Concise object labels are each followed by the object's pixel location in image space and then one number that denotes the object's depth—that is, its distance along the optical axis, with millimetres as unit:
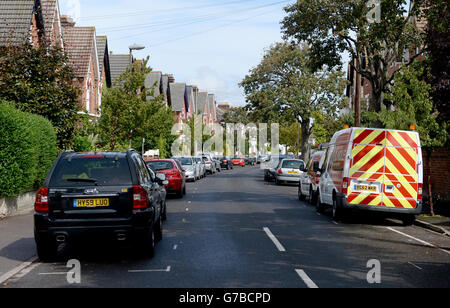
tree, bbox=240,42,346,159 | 49875
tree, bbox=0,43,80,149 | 19219
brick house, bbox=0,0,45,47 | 26523
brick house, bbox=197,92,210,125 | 109188
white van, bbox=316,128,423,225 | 14141
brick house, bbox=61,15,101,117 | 37656
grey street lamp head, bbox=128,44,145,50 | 30559
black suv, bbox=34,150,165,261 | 8695
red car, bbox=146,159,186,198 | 22625
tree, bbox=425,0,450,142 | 18266
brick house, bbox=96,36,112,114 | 42469
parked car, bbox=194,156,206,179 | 40419
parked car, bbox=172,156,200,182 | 35244
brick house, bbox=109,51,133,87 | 53969
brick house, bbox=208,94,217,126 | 117100
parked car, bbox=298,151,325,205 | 19092
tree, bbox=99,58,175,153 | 28219
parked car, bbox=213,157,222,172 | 57800
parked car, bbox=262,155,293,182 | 36394
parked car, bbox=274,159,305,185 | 32375
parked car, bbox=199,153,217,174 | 49094
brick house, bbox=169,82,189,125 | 82500
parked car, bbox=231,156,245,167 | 78500
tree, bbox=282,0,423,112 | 19969
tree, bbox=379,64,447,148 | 16000
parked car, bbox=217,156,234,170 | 65919
